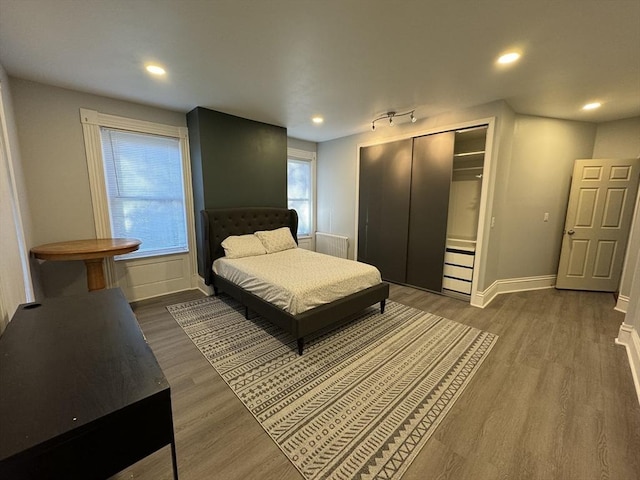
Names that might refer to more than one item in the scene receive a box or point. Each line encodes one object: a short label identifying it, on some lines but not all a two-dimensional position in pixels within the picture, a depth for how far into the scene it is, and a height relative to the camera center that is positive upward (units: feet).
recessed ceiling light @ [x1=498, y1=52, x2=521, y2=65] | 6.58 +3.88
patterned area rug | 4.70 -4.44
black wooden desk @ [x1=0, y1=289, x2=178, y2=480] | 2.19 -1.99
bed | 7.43 -3.15
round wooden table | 7.55 -1.48
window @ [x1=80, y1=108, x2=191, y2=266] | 9.67 +0.84
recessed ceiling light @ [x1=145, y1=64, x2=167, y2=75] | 7.35 +3.94
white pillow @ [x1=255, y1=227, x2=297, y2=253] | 12.32 -1.76
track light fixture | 11.09 +3.99
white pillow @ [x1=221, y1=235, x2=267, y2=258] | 11.13 -1.90
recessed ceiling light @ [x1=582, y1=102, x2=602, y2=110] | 9.88 +3.96
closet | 11.34 -0.07
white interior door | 11.68 -0.85
